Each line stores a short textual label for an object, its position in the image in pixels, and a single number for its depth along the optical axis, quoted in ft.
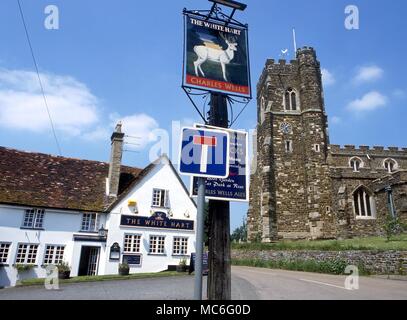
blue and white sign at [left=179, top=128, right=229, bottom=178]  12.28
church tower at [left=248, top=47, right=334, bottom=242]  98.89
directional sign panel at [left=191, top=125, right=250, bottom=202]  14.28
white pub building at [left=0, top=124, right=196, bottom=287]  66.49
